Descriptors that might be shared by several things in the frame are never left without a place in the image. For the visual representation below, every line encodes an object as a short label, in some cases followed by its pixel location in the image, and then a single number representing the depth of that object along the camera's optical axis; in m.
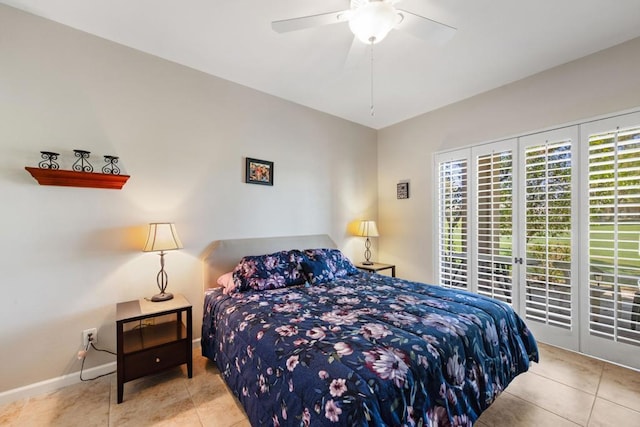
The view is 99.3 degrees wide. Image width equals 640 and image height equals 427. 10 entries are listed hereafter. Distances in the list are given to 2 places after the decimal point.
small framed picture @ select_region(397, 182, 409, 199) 4.05
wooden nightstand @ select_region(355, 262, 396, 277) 3.76
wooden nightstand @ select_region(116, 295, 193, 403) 1.94
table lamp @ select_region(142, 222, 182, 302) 2.23
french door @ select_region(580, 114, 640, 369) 2.29
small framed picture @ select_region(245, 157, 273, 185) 3.07
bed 1.18
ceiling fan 1.66
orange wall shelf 2.00
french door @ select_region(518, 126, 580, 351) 2.62
